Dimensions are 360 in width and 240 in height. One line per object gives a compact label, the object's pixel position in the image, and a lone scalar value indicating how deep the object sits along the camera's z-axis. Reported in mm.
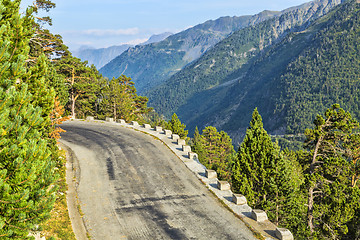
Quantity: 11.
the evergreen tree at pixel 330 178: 21953
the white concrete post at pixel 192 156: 22788
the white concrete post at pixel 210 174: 19312
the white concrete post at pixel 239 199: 15797
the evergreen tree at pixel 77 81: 44875
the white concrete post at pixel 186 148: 24359
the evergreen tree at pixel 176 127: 54812
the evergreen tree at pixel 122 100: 53312
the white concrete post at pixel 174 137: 28495
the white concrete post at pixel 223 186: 17634
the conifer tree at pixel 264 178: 21016
